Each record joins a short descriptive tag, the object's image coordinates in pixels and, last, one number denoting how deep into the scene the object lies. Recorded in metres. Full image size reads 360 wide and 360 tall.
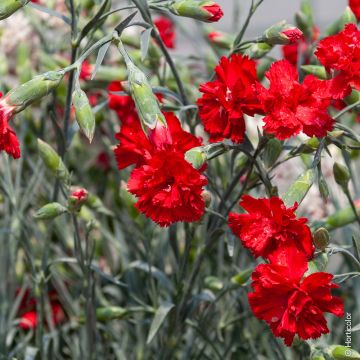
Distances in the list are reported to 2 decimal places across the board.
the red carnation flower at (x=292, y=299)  0.53
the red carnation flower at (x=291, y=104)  0.55
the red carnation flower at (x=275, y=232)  0.54
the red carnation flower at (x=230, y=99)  0.57
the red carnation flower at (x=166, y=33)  0.83
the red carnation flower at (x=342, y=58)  0.57
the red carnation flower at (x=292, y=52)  0.77
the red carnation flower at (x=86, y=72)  0.78
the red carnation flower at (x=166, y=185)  0.54
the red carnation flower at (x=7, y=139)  0.57
